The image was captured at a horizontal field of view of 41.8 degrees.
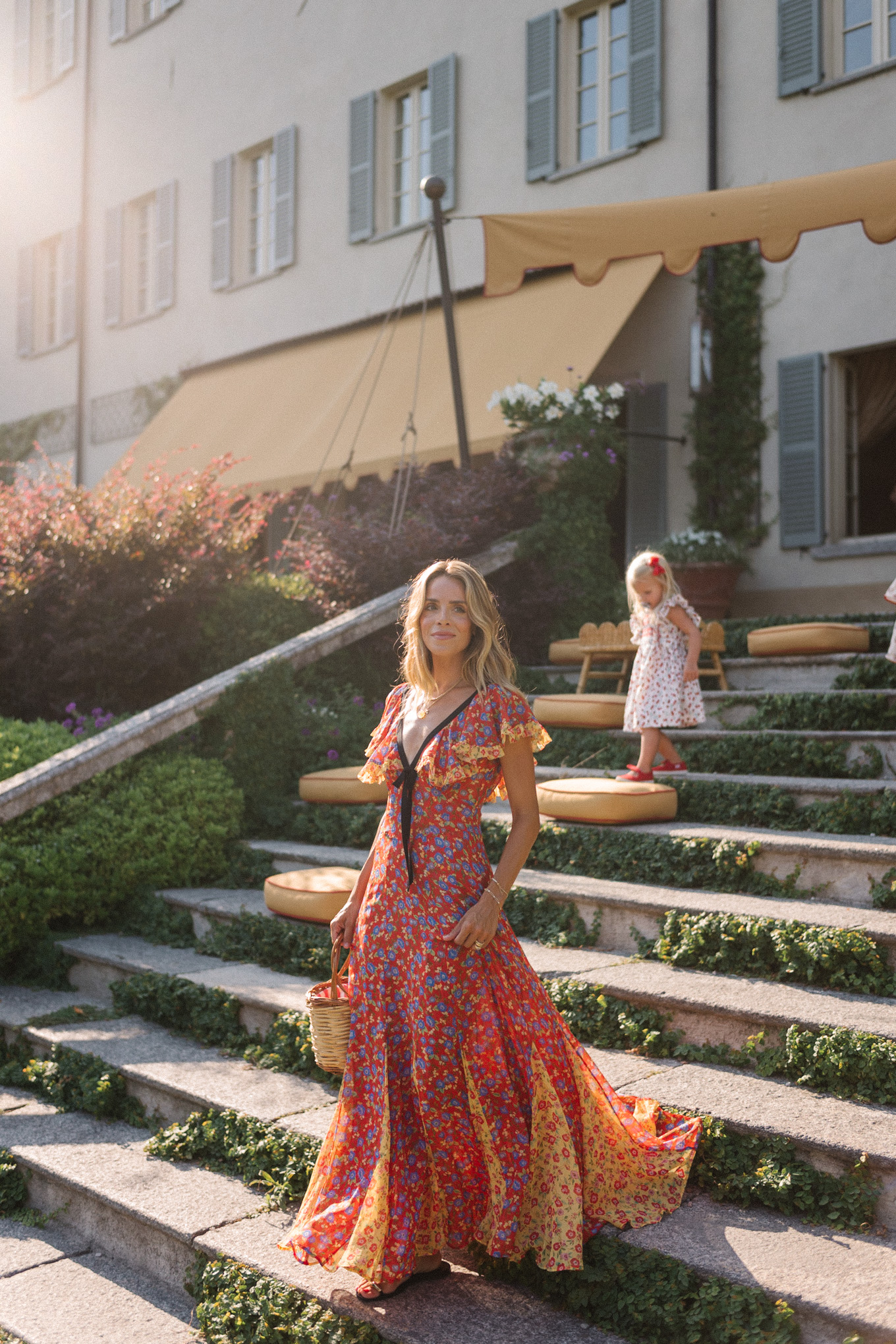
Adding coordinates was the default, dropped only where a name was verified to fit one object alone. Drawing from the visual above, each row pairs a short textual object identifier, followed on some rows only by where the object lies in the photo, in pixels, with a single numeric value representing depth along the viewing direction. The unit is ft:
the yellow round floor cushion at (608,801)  17.40
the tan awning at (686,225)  20.42
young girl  20.01
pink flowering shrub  25.53
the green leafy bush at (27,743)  20.29
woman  9.06
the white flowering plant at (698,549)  29.40
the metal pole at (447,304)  29.22
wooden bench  23.16
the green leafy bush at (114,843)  17.89
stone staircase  8.91
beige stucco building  31.32
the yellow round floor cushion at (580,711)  22.08
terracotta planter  29.43
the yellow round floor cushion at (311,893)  16.01
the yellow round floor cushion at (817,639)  23.18
